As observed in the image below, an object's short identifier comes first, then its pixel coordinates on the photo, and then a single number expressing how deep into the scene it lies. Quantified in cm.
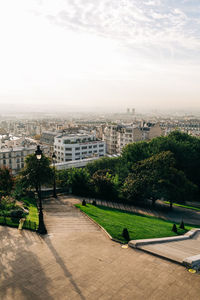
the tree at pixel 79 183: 3409
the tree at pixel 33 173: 2931
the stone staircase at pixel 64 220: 1902
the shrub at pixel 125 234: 1678
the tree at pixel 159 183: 3183
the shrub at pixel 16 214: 2105
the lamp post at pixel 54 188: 3010
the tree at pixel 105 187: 3478
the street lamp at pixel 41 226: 1758
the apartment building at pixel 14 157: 6388
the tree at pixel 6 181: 2400
